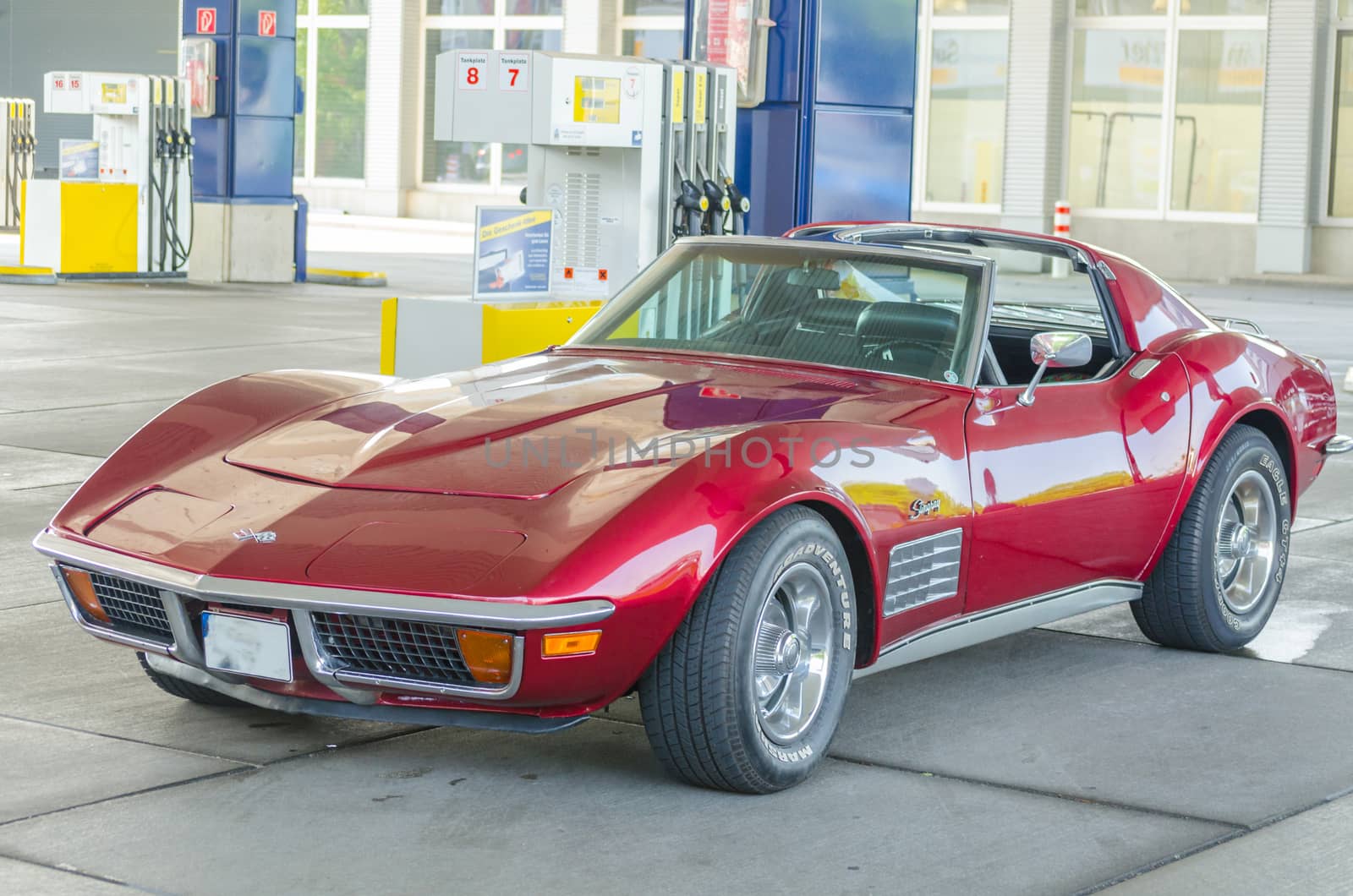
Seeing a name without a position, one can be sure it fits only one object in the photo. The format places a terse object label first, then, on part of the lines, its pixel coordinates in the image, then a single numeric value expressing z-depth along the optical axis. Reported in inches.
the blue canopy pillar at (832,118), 436.8
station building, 970.7
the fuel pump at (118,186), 722.2
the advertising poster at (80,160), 737.6
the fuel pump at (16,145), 1027.3
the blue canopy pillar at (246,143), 727.7
